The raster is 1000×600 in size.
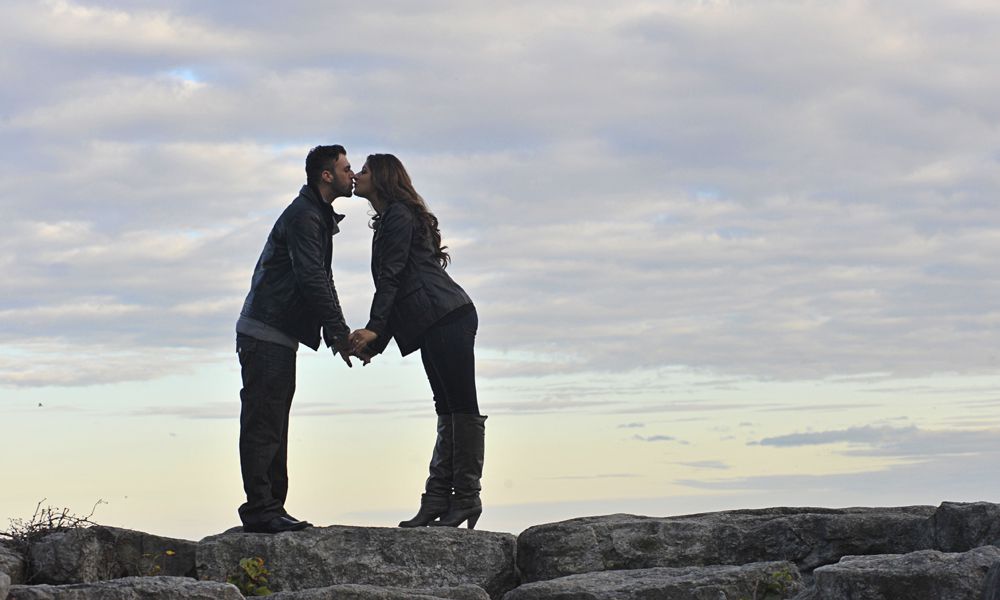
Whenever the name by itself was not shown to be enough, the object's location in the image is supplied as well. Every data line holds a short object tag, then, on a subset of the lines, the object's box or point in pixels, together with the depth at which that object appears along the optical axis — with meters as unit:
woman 8.06
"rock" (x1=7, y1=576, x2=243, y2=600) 5.68
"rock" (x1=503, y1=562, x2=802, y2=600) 6.96
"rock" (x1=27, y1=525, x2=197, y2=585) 7.70
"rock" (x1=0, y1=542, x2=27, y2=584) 7.49
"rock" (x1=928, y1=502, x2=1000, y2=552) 7.47
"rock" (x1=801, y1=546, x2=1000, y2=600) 5.92
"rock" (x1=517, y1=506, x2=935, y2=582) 8.10
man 7.85
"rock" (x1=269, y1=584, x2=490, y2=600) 6.31
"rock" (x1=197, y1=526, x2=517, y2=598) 7.82
